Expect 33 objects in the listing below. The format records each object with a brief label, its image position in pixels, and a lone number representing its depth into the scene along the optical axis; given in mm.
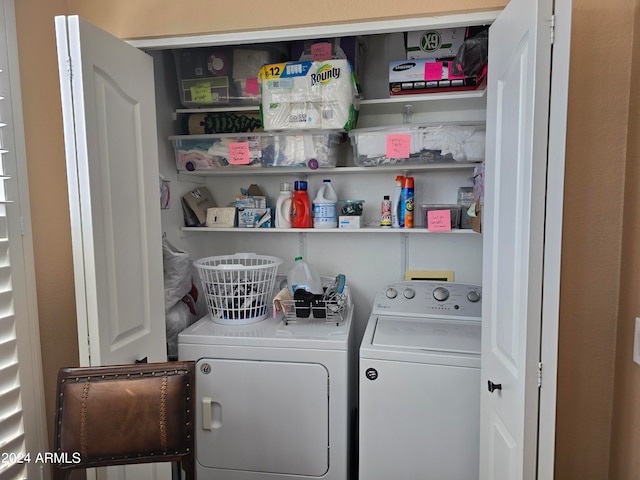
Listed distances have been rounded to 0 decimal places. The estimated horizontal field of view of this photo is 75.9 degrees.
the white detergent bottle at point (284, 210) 2242
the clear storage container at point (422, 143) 1897
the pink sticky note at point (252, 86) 2057
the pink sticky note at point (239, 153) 2064
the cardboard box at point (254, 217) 2244
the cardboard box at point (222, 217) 2256
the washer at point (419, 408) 1624
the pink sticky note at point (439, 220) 1980
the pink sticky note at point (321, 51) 1985
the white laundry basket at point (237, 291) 1982
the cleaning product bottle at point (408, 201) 2070
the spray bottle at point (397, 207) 2111
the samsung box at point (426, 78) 1875
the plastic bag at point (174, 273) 1971
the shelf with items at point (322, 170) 1997
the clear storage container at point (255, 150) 2012
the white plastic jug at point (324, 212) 2150
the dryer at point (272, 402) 1760
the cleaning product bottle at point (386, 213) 2129
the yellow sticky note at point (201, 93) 2084
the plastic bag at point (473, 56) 1771
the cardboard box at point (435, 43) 1875
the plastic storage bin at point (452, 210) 2039
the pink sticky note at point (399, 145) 1934
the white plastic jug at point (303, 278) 2074
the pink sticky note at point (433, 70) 1884
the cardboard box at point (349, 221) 2127
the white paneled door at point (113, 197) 1250
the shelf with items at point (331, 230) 2045
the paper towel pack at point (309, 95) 1854
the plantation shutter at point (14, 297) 1303
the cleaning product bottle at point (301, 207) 2191
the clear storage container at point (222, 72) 2062
